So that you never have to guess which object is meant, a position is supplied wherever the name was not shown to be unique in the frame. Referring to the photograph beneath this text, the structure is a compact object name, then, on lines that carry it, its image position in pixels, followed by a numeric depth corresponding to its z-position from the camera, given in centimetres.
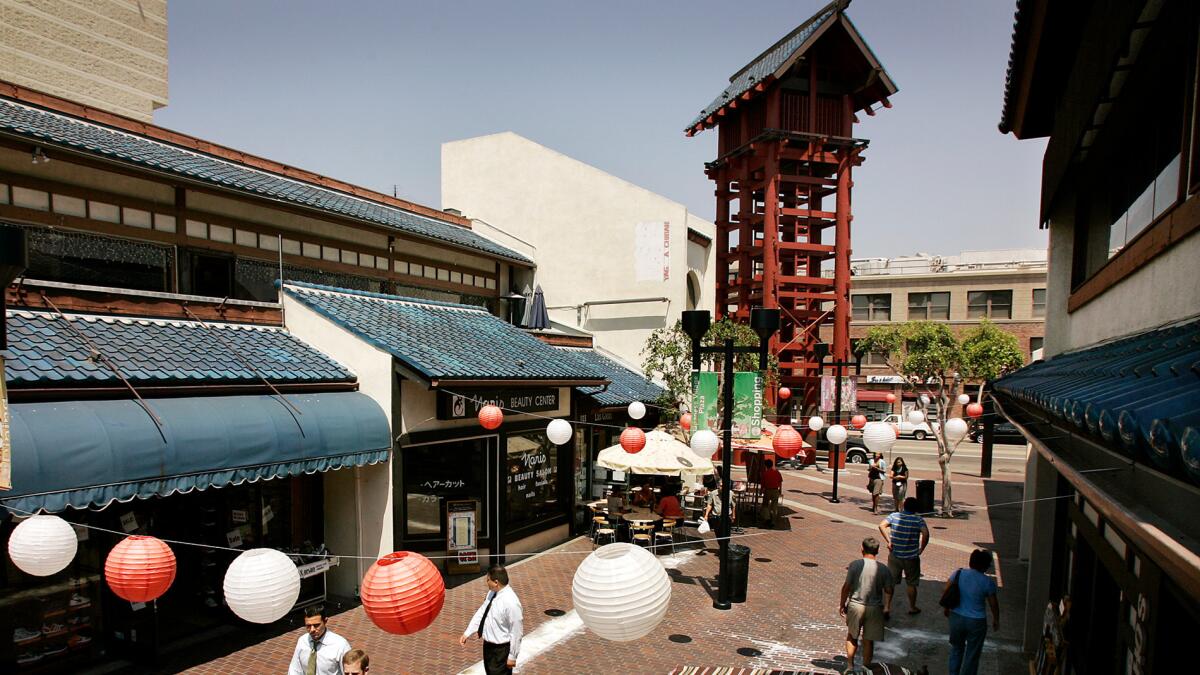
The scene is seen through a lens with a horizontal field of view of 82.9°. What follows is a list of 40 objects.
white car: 4181
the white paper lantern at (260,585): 661
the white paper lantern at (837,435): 1569
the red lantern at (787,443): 1439
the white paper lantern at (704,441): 1223
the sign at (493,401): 1262
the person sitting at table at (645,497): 1673
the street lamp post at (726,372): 1129
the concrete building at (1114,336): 266
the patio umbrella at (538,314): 1991
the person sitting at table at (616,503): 1602
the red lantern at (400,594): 630
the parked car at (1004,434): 3850
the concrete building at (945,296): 4409
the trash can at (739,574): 1209
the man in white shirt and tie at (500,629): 776
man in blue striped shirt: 1109
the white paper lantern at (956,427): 1546
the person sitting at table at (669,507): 1563
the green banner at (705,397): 1327
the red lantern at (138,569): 663
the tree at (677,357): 2000
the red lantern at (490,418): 1205
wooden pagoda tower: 2916
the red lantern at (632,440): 1296
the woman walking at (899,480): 1870
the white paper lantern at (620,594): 575
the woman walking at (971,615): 824
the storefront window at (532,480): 1480
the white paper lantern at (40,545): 657
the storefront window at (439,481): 1280
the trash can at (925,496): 1967
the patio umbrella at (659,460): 1475
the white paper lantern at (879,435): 1364
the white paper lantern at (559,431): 1215
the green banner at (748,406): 1307
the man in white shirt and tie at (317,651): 677
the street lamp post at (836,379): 2162
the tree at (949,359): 1978
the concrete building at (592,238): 2283
